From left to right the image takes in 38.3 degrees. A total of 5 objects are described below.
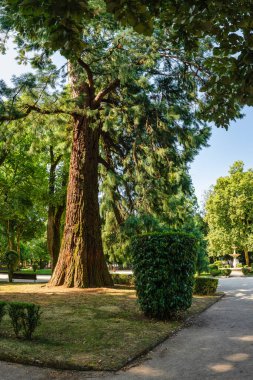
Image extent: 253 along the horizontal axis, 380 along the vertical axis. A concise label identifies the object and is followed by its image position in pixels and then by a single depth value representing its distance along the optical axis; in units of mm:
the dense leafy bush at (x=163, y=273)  8664
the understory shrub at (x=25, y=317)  6605
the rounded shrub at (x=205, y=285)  16234
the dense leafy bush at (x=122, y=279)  21677
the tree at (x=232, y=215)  46812
